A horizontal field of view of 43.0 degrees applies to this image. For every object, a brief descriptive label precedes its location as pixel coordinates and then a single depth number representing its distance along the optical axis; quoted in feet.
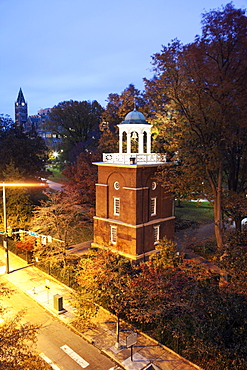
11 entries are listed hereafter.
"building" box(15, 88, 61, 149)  550.98
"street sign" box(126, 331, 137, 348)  49.65
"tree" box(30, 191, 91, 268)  84.43
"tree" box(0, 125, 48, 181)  132.77
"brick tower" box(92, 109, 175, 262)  83.76
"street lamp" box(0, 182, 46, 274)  87.12
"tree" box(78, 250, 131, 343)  58.34
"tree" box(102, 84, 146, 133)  117.72
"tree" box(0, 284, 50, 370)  34.81
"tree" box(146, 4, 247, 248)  70.38
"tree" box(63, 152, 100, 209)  117.08
